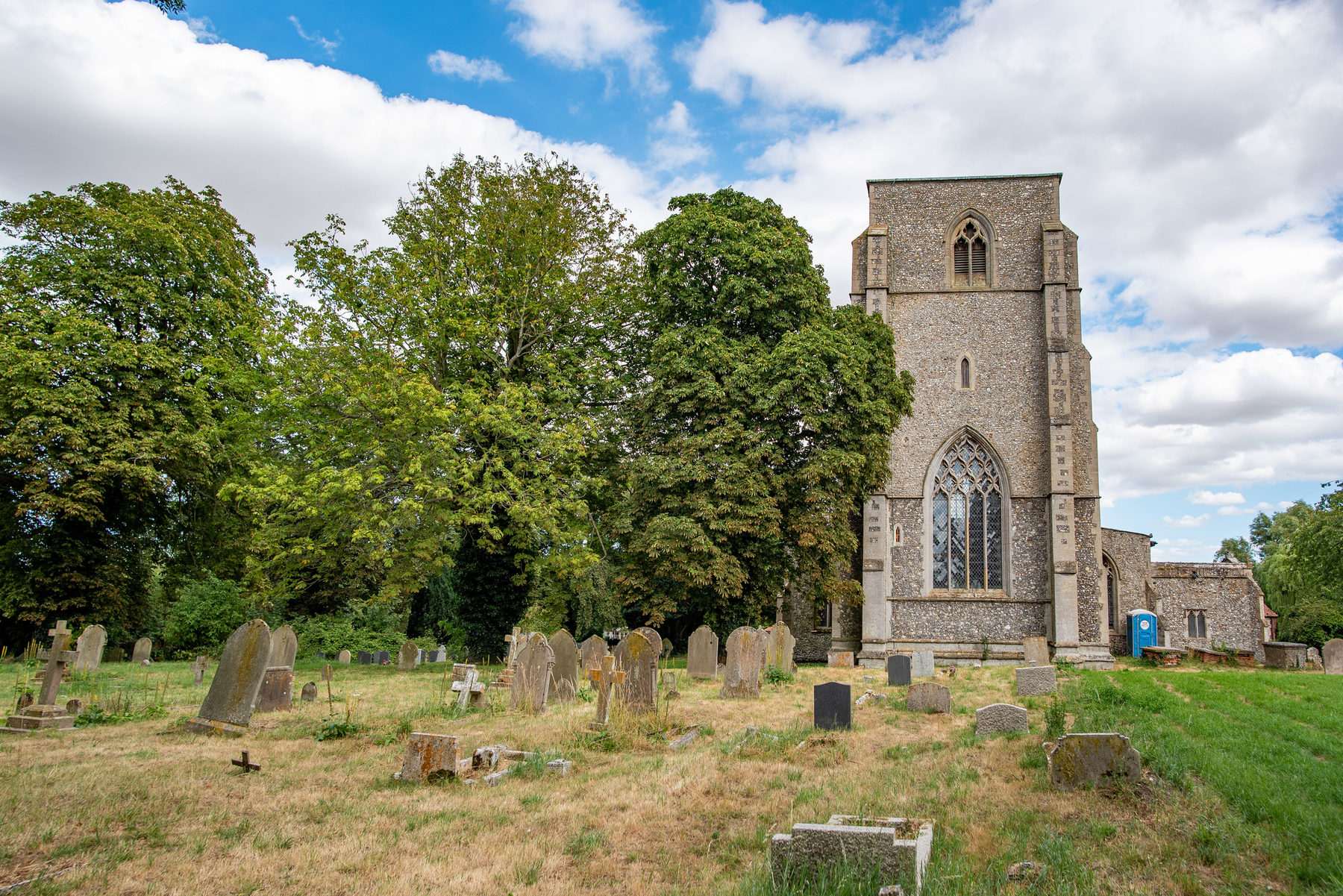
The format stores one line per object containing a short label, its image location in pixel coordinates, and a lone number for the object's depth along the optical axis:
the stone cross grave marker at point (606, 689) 8.88
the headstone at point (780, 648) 15.34
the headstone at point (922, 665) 15.04
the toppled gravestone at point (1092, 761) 5.51
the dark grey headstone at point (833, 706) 8.75
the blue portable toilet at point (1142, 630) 25.44
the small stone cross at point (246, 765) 6.28
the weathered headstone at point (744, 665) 11.95
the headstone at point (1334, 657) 18.88
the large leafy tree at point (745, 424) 17.11
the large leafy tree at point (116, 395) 17.16
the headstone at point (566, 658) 11.40
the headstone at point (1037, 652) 17.23
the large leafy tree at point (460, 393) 15.77
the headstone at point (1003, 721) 8.08
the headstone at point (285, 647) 14.05
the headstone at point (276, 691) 10.09
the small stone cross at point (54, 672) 8.73
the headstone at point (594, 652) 13.61
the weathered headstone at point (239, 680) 8.14
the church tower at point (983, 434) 21.09
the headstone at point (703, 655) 15.52
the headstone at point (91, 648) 14.48
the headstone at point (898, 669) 13.62
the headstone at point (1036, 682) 11.86
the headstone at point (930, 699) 10.09
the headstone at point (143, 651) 18.50
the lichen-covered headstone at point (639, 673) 9.19
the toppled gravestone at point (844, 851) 3.60
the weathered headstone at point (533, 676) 10.07
